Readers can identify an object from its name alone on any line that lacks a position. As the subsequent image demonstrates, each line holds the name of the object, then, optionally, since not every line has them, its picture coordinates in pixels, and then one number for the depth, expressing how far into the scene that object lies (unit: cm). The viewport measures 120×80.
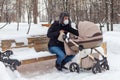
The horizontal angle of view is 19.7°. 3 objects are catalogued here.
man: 902
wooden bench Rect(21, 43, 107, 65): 870
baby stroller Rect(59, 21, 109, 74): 858
